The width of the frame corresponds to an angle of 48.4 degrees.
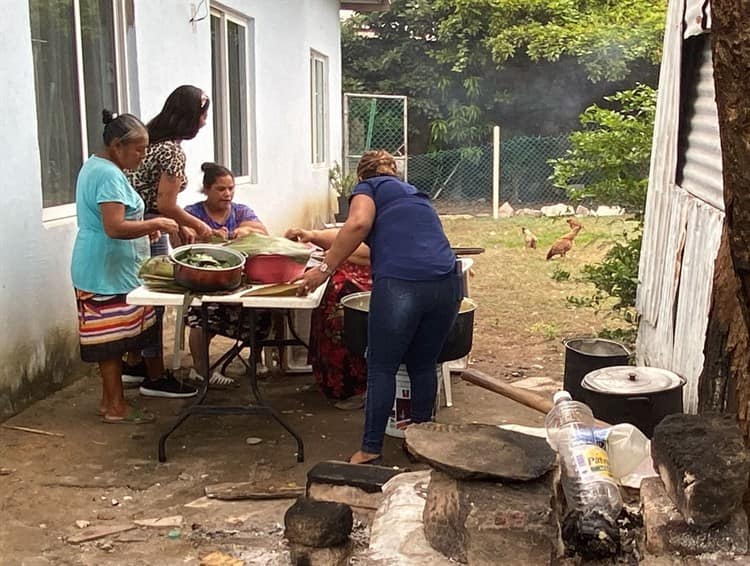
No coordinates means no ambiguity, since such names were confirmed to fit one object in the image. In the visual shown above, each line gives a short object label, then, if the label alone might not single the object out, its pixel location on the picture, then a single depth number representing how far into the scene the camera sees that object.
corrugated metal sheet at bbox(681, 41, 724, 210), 4.30
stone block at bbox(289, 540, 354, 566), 2.86
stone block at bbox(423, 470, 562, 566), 2.45
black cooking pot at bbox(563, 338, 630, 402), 4.70
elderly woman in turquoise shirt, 4.29
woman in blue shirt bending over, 3.90
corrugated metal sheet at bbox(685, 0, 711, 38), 4.14
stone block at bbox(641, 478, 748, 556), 2.25
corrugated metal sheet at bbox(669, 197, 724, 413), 4.07
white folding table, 4.00
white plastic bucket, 4.41
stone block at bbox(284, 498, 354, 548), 2.86
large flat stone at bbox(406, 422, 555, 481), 2.62
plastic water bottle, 2.80
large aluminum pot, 4.43
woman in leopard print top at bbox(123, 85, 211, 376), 4.88
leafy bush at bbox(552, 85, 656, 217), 6.21
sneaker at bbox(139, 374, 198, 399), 5.18
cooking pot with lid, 3.85
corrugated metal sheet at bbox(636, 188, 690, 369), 4.79
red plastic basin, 4.27
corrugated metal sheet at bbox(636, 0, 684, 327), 5.09
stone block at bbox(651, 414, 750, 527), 2.20
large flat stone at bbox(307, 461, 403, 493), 3.33
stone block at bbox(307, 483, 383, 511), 3.31
